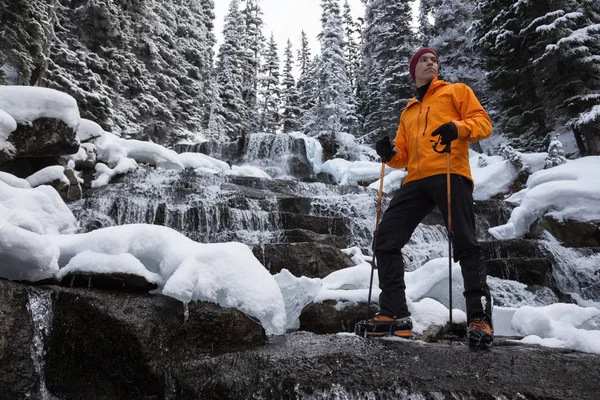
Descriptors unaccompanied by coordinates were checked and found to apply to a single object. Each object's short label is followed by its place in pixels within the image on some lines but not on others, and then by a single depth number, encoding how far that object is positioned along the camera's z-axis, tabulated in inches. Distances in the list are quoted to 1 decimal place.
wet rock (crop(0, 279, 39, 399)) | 100.2
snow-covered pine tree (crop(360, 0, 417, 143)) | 987.3
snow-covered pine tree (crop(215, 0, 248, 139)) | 1481.2
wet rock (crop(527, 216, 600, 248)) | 362.6
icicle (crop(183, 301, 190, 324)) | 116.5
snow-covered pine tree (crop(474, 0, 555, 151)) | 605.6
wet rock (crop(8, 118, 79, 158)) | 341.1
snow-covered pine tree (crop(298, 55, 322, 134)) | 1285.6
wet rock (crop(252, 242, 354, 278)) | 256.1
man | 119.2
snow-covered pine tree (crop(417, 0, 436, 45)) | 1086.4
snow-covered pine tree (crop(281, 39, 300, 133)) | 1624.8
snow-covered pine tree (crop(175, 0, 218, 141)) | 1244.9
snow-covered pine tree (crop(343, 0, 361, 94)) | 1724.9
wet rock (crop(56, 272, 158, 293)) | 123.2
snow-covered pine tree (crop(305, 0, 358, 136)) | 1234.6
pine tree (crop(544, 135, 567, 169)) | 514.9
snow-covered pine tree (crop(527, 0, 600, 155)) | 515.5
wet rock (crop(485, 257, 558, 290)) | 297.0
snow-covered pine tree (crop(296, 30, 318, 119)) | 1603.1
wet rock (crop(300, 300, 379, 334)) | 162.1
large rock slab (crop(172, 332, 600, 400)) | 87.4
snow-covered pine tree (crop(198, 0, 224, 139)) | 1358.3
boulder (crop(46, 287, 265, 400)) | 105.0
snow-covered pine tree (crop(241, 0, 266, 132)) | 1642.5
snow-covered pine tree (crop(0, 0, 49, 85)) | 525.0
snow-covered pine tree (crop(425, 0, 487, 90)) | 967.0
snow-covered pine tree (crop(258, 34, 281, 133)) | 1665.8
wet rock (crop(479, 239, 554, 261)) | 335.6
